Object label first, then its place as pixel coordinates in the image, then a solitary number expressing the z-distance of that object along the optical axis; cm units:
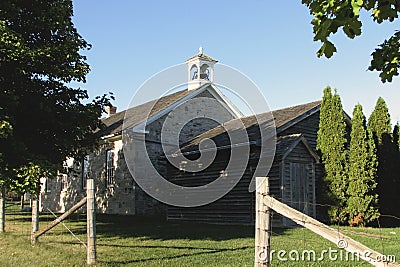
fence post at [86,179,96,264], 802
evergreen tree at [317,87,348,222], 1777
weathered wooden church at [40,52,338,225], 1728
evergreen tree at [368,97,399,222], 1864
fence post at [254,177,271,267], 530
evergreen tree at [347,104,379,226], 1711
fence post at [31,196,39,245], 1061
